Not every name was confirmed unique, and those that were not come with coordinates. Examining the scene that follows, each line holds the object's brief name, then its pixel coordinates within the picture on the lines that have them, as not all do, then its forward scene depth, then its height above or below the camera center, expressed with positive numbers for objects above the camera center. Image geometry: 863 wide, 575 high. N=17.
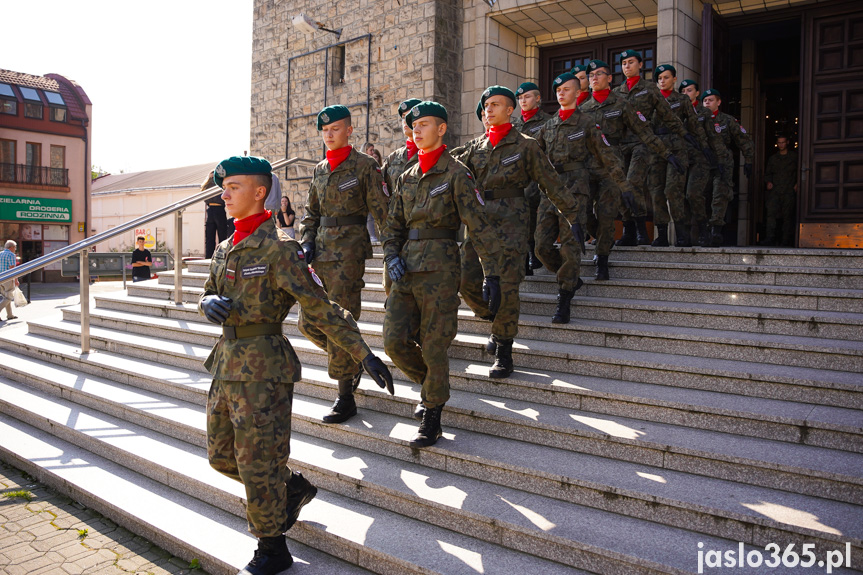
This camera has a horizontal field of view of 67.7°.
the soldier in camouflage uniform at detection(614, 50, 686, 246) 7.34 +1.84
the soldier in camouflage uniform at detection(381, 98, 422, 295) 6.48 +1.20
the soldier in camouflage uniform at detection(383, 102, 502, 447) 4.09 +0.07
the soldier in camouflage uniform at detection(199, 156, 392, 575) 3.07 -0.37
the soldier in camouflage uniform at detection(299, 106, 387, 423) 4.80 +0.43
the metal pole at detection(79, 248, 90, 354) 7.03 -0.31
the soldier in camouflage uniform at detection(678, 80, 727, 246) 8.00 +1.32
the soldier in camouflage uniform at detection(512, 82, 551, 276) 6.07 +1.56
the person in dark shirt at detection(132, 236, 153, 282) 12.36 +0.08
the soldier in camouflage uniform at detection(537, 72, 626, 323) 5.77 +1.04
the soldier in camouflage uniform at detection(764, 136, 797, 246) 10.09 +1.41
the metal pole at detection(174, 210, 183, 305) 7.74 +0.11
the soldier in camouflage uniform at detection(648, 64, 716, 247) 7.76 +1.28
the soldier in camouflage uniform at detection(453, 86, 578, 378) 4.91 +0.60
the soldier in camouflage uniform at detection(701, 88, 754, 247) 8.56 +1.82
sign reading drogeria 29.17 +2.59
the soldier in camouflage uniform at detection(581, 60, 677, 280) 6.32 +1.55
